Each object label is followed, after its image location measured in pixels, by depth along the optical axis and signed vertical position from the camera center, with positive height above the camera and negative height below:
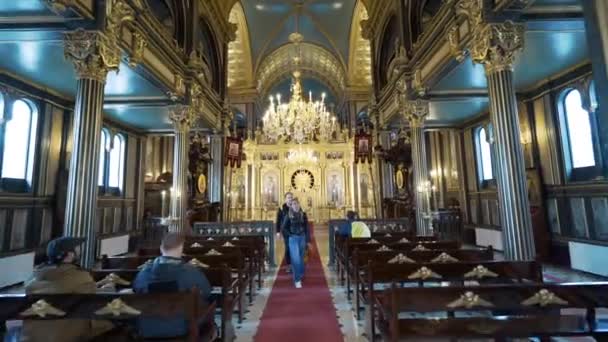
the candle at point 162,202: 14.02 +0.37
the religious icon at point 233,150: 13.38 +2.51
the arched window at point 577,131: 7.56 +1.70
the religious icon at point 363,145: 13.39 +2.56
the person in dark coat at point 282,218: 6.39 -0.33
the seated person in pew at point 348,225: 7.41 -0.46
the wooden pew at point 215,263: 4.18 -0.72
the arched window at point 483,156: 11.62 +1.73
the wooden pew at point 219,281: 3.28 -0.77
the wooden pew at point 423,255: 4.38 -0.72
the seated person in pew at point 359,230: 7.09 -0.56
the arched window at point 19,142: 7.70 +1.82
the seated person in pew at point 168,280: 2.42 -0.55
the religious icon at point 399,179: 12.71 +1.02
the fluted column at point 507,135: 4.79 +1.07
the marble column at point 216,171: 13.26 +1.61
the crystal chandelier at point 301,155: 17.96 +3.02
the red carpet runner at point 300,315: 3.75 -1.53
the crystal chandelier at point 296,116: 12.26 +3.56
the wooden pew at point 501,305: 2.30 -0.75
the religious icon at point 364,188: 22.34 +1.24
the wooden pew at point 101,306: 2.16 -0.66
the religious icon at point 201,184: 12.83 +1.06
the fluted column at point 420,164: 8.78 +1.16
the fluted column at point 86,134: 5.02 +1.30
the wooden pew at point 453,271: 3.40 -0.75
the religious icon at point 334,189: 22.94 +1.26
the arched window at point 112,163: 11.49 +1.85
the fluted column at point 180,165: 8.96 +1.31
